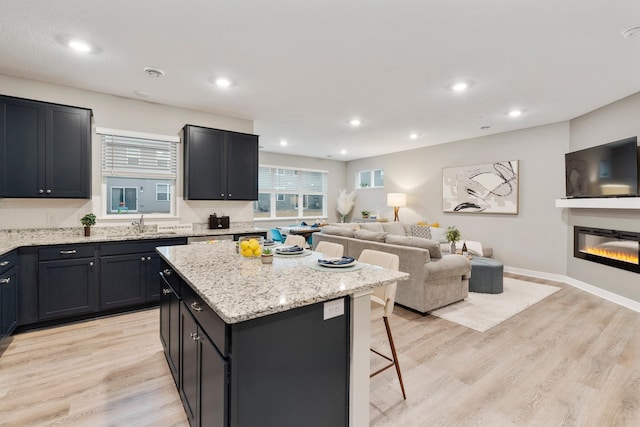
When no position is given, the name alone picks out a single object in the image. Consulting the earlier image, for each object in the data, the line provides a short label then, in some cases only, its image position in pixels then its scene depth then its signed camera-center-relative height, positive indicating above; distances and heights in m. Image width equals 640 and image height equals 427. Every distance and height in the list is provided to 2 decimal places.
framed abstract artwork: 5.61 +0.48
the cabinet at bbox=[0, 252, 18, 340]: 2.61 -0.79
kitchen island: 1.18 -0.61
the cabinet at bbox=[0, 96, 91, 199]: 3.05 +0.65
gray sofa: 3.50 -0.74
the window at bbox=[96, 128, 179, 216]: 3.86 +0.52
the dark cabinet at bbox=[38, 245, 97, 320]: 3.07 -0.78
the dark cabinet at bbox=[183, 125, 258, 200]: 4.18 +0.69
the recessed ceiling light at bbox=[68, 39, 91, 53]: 2.57 +1.47
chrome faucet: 3.92 -0.19
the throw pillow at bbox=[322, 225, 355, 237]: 4.75 -0.34
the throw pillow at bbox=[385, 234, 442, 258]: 3.58 -0.41
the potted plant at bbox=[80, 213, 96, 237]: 3.55 -0.15
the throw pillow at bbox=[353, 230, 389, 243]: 4.14 -0.36
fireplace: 3.83 -0.50
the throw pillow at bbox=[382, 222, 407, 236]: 6.43 -0.37
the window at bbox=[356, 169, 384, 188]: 8.58 +0.98
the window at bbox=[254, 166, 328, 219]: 7.99 +0.50
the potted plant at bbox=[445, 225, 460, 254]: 4.79 -0.42
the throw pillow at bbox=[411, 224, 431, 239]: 6.21 -0.42
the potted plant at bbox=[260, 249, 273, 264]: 2.05 -0.33
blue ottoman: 4.33 -0.97
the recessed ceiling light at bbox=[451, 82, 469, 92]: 3.48 +1.50
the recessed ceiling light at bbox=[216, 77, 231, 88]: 3.37 +1.50
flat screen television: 3.76 +0.59
